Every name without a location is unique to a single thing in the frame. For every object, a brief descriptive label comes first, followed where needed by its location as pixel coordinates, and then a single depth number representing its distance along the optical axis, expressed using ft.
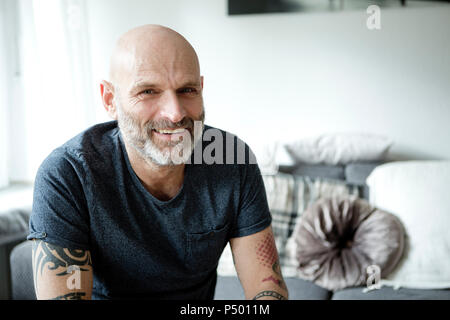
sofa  4.75
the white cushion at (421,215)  5.11
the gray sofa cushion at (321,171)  6.60
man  2.81
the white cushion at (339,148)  6.68
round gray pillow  5.13
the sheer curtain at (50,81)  6.37
